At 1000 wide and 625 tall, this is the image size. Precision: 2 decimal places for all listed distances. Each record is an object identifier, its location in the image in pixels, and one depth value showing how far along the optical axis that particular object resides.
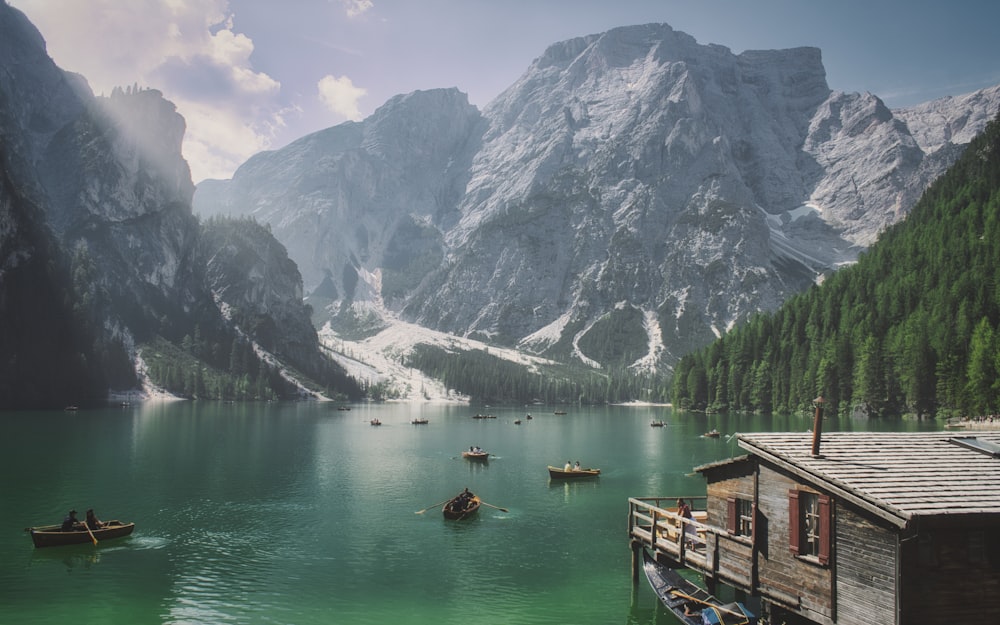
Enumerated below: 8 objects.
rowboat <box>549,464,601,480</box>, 91.12
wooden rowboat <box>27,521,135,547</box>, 51.81
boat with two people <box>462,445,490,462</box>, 113.25
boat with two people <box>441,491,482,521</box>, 65.75
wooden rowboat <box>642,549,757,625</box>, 33.69
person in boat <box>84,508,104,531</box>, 54.50
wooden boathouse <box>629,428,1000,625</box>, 26.88
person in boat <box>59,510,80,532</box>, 52.83
